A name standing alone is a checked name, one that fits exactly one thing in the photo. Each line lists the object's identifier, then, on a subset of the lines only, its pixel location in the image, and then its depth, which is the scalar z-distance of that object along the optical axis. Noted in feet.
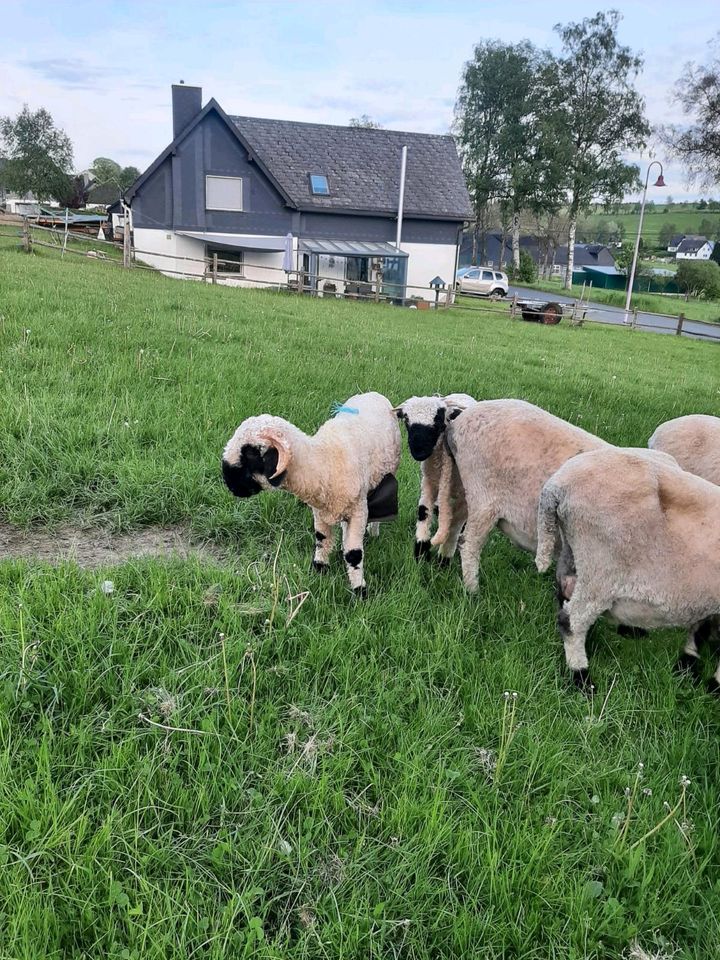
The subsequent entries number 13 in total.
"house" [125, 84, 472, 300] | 98.78
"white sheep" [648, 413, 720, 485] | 12.44
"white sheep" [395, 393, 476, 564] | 12.07
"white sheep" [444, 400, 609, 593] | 10.84
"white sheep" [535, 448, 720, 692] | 8.86
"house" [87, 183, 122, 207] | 269.85
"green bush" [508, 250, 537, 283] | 193.16
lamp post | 112.98
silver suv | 131.85
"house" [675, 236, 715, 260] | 347.36
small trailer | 92.58
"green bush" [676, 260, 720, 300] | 185.88
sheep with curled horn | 10.20
